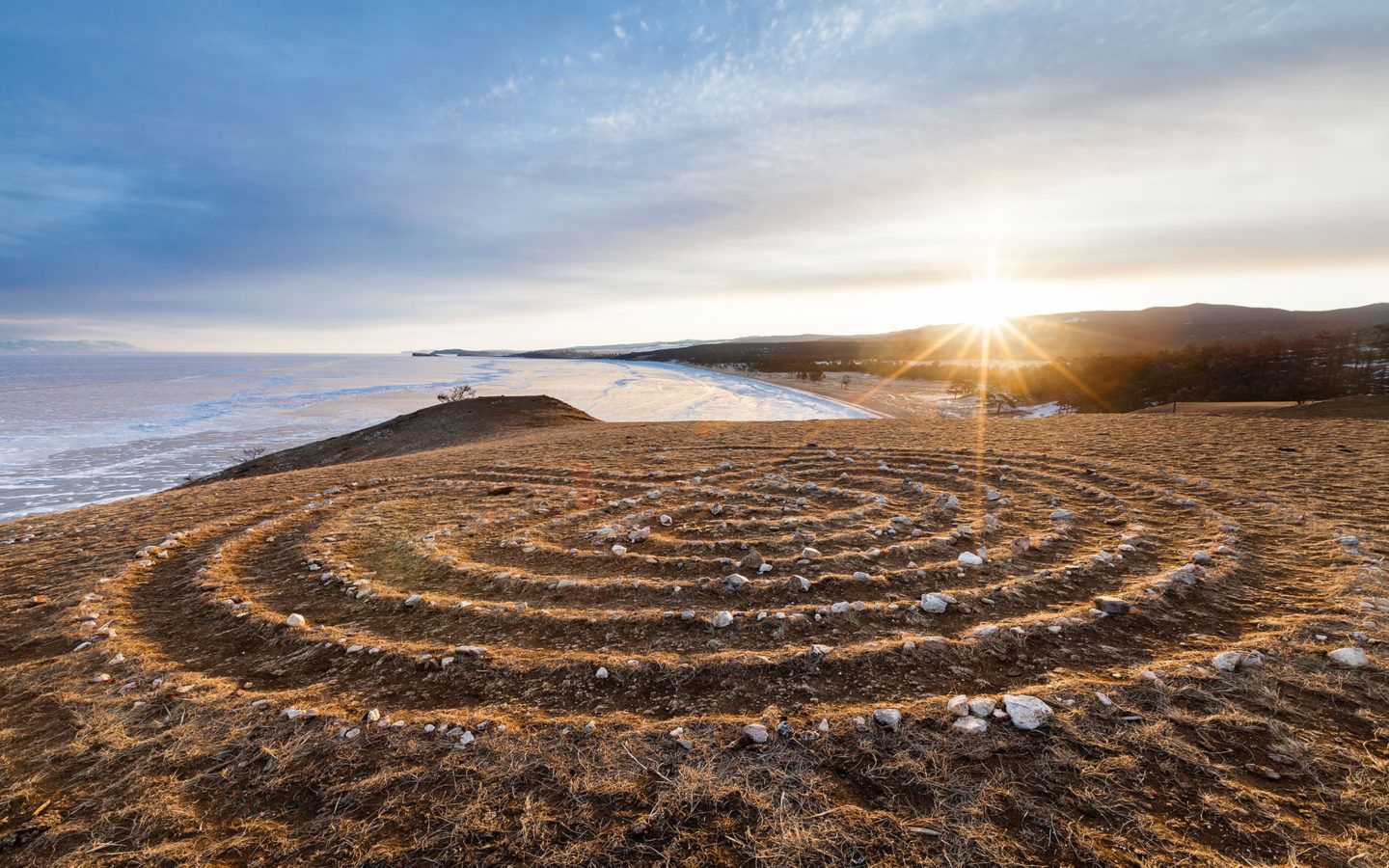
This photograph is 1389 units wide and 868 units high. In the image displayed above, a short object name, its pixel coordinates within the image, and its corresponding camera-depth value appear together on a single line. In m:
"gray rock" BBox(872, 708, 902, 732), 3.07
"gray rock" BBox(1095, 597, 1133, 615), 4.30
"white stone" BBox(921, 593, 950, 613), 4.50
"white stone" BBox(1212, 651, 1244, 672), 3.46
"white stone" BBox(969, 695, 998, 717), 3.14
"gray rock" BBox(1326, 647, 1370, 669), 3.41
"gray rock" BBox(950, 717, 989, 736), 3.00
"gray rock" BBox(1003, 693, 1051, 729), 3.02
